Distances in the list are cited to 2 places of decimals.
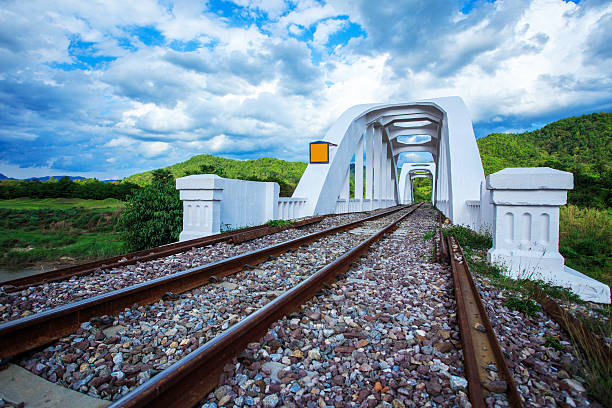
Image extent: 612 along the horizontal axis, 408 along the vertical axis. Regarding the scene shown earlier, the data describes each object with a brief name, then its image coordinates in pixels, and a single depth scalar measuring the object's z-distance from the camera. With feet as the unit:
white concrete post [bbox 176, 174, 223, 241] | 20.31
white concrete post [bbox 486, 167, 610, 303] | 11.73
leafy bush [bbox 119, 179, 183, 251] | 22.67
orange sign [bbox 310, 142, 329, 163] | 46.39
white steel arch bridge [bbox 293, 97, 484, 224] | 37.22
